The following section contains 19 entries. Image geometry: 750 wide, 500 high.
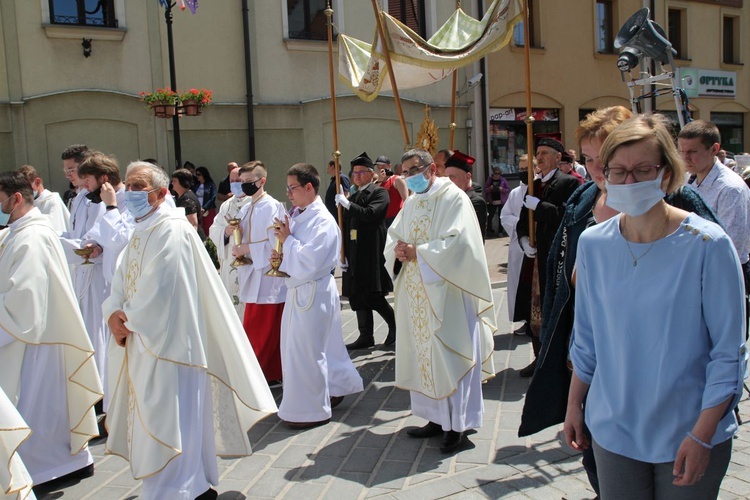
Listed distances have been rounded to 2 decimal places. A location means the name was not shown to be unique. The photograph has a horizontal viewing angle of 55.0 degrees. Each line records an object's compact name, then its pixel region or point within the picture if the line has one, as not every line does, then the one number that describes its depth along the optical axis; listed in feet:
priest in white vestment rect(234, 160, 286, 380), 21.01
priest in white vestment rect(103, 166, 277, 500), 12.22
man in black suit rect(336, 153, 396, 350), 24.73
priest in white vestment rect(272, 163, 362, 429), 17.46
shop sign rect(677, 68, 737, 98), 73.72
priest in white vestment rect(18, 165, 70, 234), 21.70
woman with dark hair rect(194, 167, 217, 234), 42.30
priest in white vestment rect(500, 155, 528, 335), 23.68
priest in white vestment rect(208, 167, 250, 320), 23.02
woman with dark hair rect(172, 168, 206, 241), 26.11
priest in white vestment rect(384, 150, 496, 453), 15.44
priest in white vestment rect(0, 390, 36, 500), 9.86
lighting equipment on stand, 29.81
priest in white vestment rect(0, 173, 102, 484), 13.40
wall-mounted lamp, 44.29
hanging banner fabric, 21.16
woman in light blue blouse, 7.04
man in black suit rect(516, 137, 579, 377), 19.06
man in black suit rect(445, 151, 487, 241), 20.72
